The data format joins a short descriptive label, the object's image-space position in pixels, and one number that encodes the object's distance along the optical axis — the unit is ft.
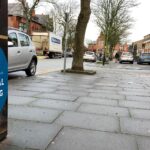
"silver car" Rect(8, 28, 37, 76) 20.98
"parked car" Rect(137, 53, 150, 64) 80.79
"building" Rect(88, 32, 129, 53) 213.61
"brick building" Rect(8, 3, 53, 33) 132.93
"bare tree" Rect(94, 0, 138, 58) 85.20
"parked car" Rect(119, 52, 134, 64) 82.30
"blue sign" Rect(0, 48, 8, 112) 7.34
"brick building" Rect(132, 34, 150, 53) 170.11
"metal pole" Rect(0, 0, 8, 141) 7.24
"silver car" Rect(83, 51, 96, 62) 86.48
